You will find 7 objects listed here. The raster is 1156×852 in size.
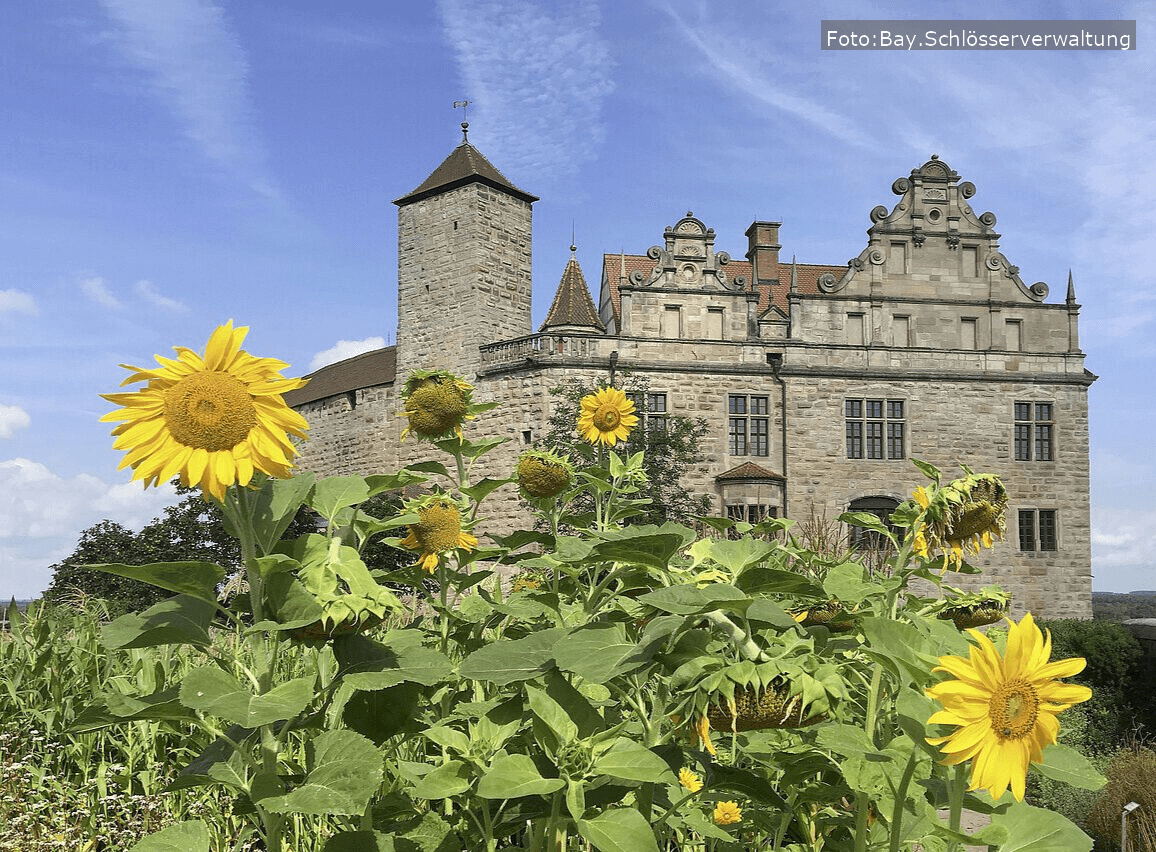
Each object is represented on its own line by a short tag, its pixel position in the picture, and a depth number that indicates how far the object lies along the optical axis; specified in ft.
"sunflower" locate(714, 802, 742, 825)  8.01
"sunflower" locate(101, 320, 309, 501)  4.12
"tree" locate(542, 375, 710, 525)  64.28
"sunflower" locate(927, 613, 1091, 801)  3.75
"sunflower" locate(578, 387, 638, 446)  11.68
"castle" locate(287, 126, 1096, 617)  69.05
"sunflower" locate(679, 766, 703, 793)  7.18
